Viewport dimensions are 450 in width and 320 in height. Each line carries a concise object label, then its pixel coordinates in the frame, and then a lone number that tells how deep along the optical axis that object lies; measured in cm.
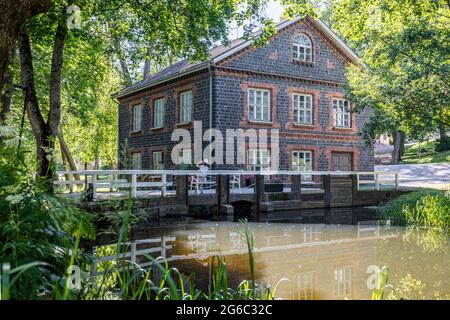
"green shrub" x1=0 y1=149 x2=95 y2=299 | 378
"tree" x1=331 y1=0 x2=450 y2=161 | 1431
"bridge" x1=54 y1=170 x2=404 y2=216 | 1458
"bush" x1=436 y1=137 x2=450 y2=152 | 4228
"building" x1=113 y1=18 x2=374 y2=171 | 2052
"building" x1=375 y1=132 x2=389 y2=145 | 6716
